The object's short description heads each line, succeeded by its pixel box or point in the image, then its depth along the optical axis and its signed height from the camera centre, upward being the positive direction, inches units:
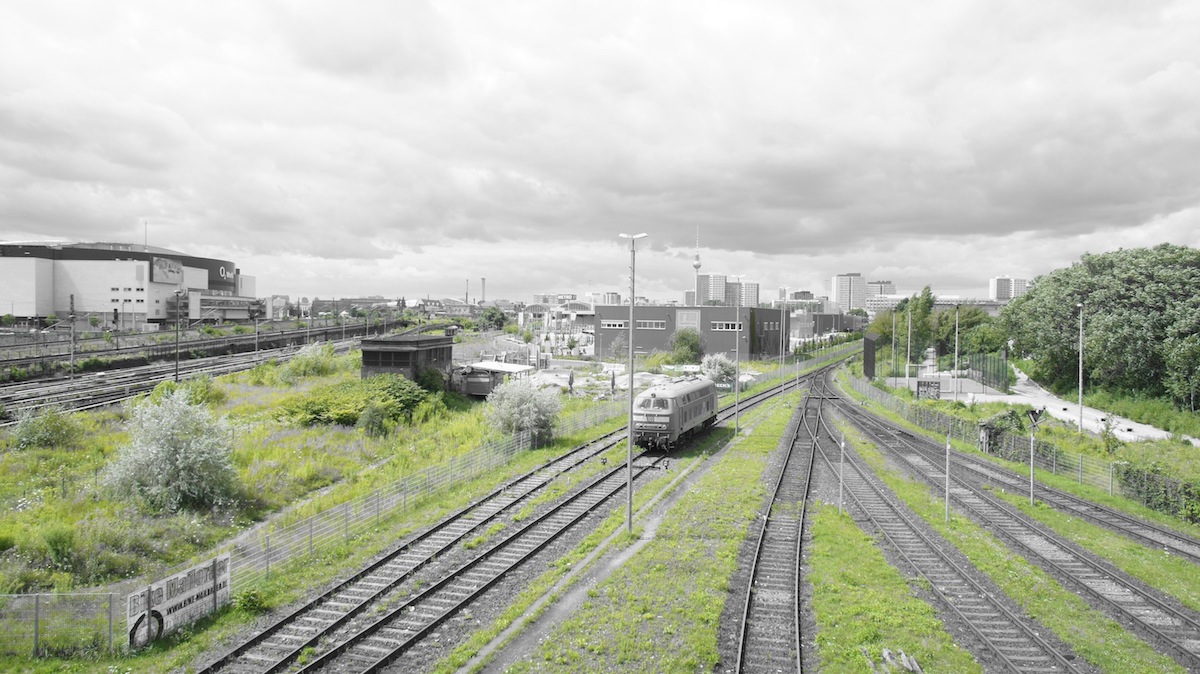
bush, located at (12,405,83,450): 1162.6 -205.6
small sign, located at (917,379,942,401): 2301.4 -229.0
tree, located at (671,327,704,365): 3344.0 -125.4
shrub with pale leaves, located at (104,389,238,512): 868.0 -196.4
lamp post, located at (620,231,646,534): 751.4 -105.8
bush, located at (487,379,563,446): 1291.8 -175.1
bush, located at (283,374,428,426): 1485.0 -191.3
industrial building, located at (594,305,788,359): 3595.0 -24.2
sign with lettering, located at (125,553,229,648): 507.5 -229.8
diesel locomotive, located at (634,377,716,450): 1253.1 -180.1
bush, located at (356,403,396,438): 1420.5 -223.8
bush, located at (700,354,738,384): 2608.3 -180.4
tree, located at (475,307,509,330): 6638.8 +11.9
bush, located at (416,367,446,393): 1754.4 -161.6
